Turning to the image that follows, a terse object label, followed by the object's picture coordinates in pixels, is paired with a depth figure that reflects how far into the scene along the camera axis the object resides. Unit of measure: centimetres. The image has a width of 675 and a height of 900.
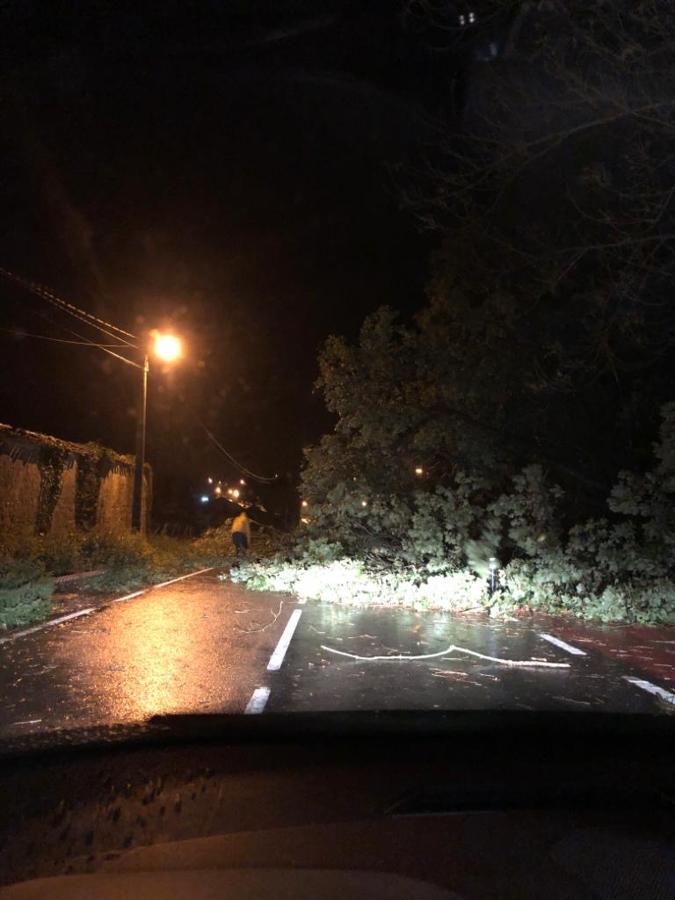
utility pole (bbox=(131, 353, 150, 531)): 2320
